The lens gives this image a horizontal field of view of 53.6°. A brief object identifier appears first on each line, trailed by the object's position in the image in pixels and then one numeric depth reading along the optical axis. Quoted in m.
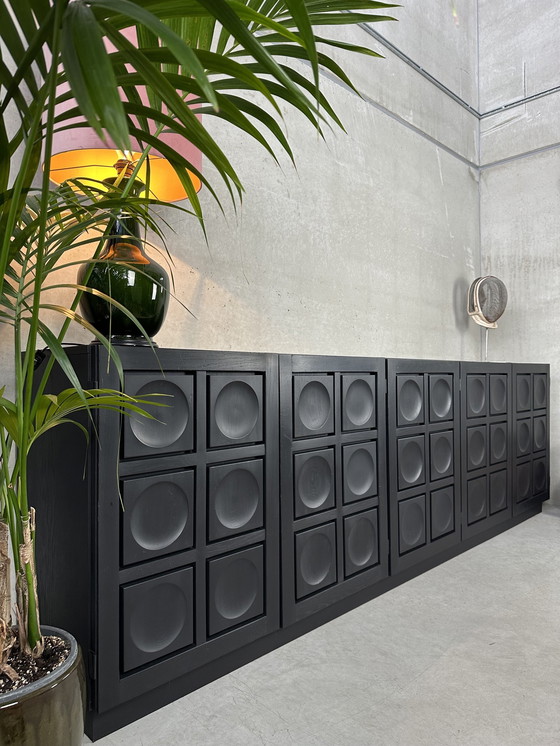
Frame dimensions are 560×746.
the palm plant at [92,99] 0.48
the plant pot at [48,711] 0.88
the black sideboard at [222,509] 1.34
